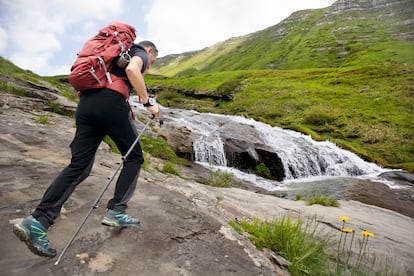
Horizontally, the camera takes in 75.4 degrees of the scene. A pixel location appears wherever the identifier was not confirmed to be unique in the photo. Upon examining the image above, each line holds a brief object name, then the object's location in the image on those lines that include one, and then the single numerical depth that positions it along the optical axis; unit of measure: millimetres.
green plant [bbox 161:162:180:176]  10645
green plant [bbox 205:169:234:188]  11422
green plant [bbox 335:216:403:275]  3512
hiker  3201
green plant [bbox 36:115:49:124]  11547
